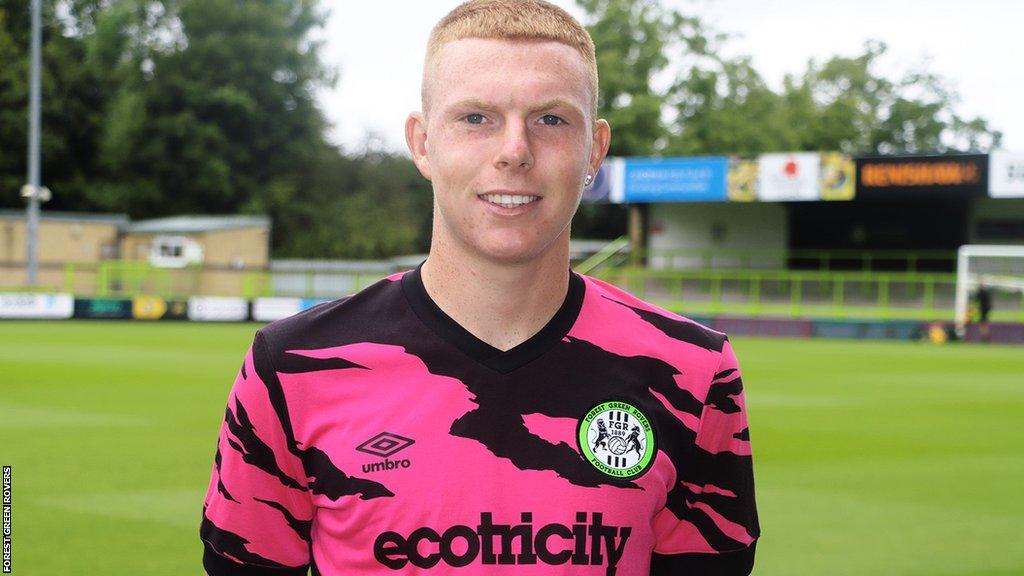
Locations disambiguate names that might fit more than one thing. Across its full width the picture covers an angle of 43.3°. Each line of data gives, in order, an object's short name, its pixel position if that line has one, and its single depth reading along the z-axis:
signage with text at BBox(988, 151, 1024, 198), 36.75
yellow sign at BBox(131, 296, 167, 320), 38.19
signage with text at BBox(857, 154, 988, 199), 37.41
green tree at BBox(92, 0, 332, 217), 59.47
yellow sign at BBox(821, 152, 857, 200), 38.34
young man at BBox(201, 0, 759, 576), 2.35
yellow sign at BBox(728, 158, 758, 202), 39.34
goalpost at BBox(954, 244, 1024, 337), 35.62
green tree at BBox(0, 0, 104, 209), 55.06
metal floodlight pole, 38.06
